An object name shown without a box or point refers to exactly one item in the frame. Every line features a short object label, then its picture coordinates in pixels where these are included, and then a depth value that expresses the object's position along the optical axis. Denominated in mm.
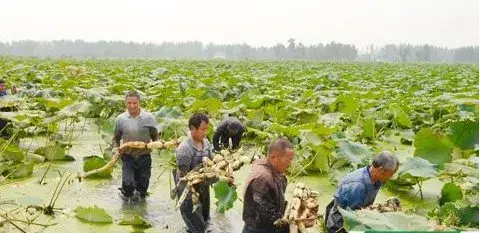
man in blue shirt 4059
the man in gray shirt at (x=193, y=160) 4832
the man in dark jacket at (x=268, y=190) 3930
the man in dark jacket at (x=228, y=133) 6996
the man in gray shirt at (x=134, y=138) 5789
